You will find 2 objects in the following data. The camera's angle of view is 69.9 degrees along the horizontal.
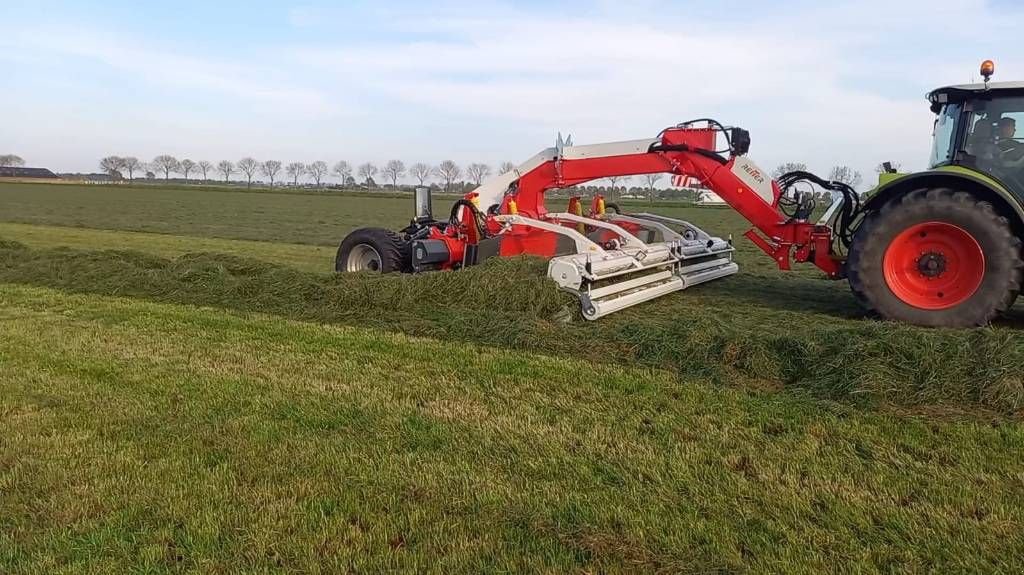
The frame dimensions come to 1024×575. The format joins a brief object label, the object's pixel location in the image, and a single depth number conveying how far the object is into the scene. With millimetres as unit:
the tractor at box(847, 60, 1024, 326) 6598
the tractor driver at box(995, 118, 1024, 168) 6812
